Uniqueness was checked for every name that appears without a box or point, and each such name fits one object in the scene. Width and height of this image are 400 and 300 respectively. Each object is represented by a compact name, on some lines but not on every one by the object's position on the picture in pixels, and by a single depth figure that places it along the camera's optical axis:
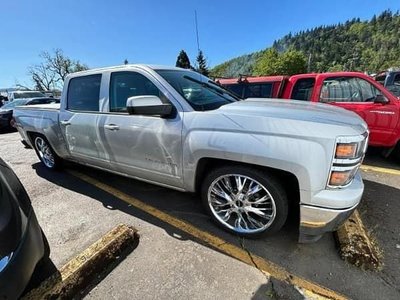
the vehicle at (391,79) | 7.91
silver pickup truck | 2.12
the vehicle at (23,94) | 16.20
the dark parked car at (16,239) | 1.51
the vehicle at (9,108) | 11.11
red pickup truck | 4.63
